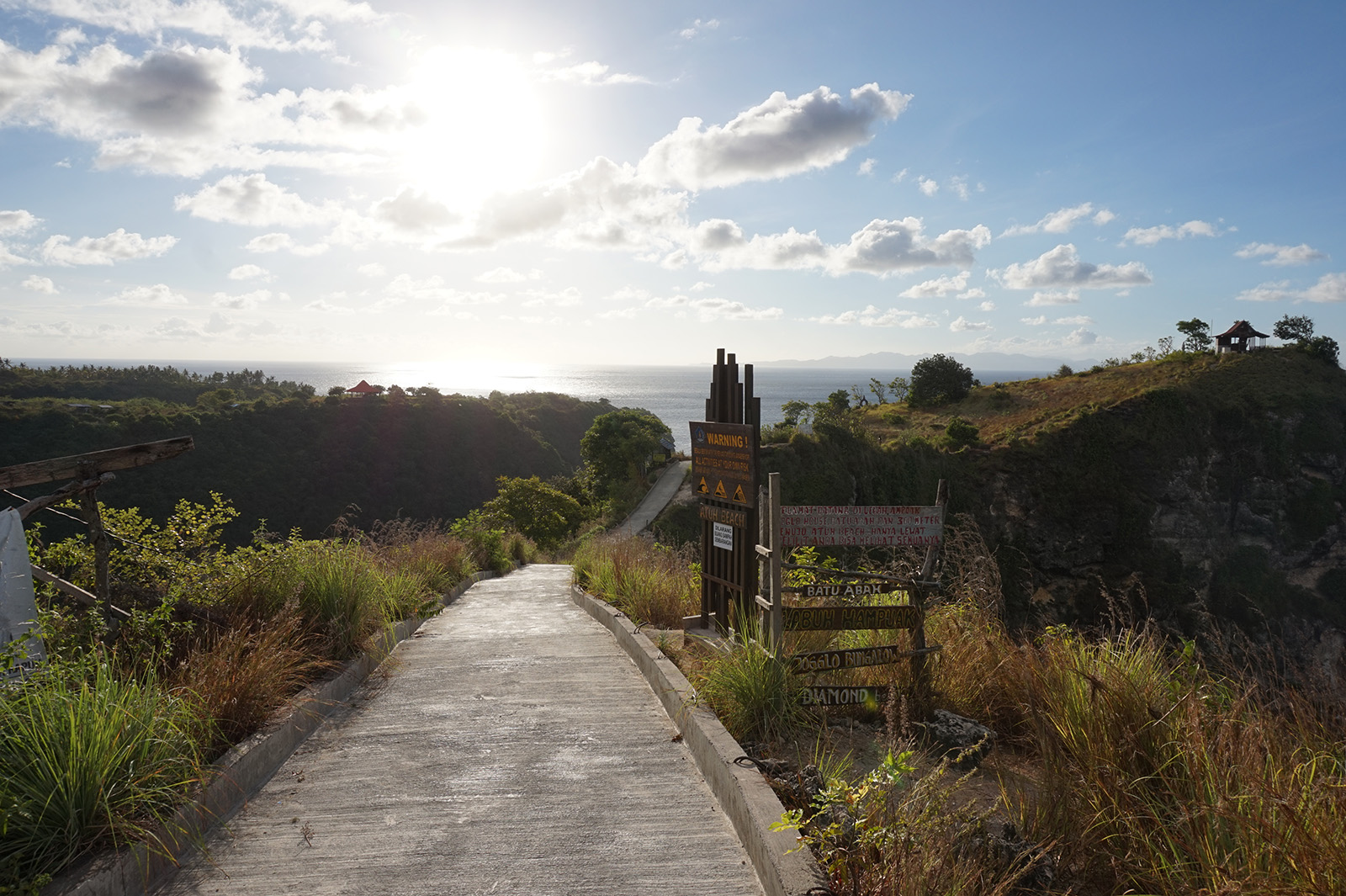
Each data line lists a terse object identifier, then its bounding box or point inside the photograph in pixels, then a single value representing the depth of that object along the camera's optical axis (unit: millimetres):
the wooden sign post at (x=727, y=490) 6582
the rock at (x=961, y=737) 4336
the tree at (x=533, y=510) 25219
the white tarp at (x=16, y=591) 4023
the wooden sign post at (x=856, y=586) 4977
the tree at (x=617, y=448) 35844
